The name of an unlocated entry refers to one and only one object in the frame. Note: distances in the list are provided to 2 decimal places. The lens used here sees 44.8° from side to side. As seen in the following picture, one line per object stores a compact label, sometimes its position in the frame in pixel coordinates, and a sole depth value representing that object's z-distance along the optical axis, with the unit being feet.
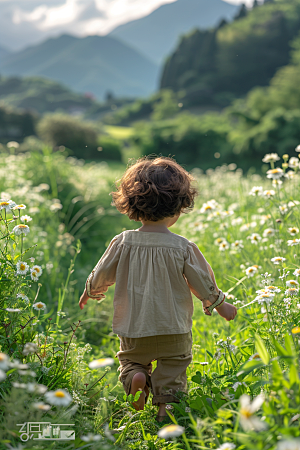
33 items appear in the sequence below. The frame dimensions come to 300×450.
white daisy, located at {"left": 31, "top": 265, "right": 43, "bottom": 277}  6.22
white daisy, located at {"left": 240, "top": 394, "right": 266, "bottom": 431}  2.86
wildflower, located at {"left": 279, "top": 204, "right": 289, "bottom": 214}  8.77
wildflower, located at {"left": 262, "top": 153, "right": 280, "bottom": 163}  9.65
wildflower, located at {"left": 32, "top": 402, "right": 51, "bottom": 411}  3.40
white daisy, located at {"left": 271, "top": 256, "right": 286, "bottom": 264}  7.13
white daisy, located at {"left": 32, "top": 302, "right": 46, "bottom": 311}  6.18
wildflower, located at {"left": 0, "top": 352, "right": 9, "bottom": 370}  3.33
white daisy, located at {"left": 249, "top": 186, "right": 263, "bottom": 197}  8.84
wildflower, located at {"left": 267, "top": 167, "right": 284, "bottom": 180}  8.66
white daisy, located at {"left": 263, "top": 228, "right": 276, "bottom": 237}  8.67
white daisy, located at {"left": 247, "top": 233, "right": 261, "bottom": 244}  9.41
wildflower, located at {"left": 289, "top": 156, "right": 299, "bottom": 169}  8.81
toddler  6.05
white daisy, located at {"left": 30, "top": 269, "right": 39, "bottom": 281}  5.97
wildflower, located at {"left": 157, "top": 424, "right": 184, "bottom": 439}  3.29
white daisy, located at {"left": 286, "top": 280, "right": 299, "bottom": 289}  6.14
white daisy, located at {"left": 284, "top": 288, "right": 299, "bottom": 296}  5.80
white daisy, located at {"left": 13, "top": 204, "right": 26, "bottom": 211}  6.29
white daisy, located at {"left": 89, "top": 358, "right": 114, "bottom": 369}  3.76
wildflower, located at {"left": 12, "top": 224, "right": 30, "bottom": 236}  5.96
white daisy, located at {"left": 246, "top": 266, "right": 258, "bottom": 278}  7.35
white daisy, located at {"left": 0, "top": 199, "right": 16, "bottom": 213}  6.01
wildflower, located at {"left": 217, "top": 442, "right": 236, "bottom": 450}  3.59
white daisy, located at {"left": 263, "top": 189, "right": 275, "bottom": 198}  8.73
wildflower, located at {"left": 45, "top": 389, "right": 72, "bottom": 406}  3.45
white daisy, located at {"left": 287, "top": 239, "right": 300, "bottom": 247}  6.86
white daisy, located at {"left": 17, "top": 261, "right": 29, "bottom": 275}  5.67
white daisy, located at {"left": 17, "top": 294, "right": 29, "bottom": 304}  5.63
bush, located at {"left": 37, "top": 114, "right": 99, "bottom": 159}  53.21
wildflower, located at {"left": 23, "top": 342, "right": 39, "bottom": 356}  4.61
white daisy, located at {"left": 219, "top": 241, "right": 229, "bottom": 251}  10.00
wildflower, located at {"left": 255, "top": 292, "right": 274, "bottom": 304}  5.30
